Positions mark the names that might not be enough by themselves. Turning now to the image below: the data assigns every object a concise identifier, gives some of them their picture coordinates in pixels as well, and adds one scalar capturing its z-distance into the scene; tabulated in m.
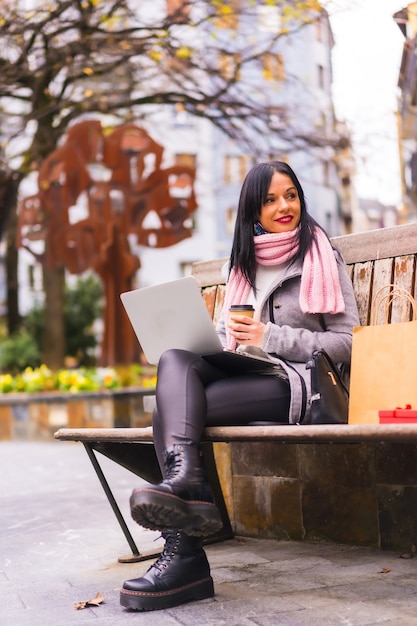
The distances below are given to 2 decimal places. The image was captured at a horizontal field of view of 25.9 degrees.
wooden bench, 3.91
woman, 3.01
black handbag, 3.27
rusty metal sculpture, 12.30
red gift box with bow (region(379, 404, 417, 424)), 2.94
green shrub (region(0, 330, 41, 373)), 19.53
